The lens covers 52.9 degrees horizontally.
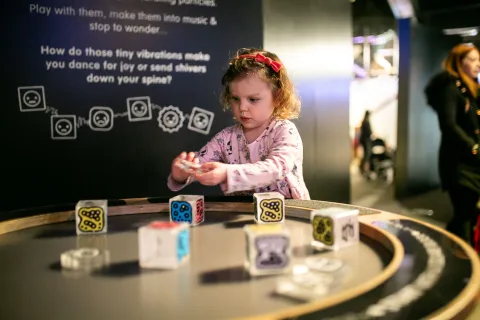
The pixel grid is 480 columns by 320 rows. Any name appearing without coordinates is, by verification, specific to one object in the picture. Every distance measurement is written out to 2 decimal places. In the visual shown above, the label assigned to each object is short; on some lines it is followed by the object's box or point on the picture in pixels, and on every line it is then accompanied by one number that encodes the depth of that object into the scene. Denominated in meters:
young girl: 1.67
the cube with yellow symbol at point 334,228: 1.13
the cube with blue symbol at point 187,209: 1.43
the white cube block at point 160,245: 1.00
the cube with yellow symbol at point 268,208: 1.42
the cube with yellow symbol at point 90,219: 1.36
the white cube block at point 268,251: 0.96
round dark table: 0.79
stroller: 7.24
